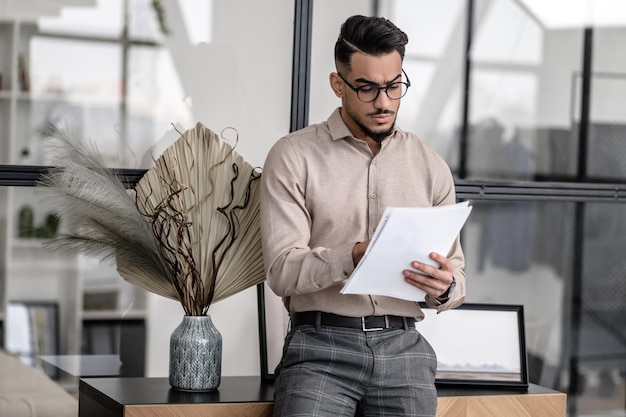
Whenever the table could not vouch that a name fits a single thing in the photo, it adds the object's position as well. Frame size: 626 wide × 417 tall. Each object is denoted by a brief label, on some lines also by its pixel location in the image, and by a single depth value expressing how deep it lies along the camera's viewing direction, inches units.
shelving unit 120.8
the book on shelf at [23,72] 121.0
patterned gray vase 109.8
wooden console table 104.7
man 101.2
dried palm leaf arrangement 112.4
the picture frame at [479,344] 123.0
